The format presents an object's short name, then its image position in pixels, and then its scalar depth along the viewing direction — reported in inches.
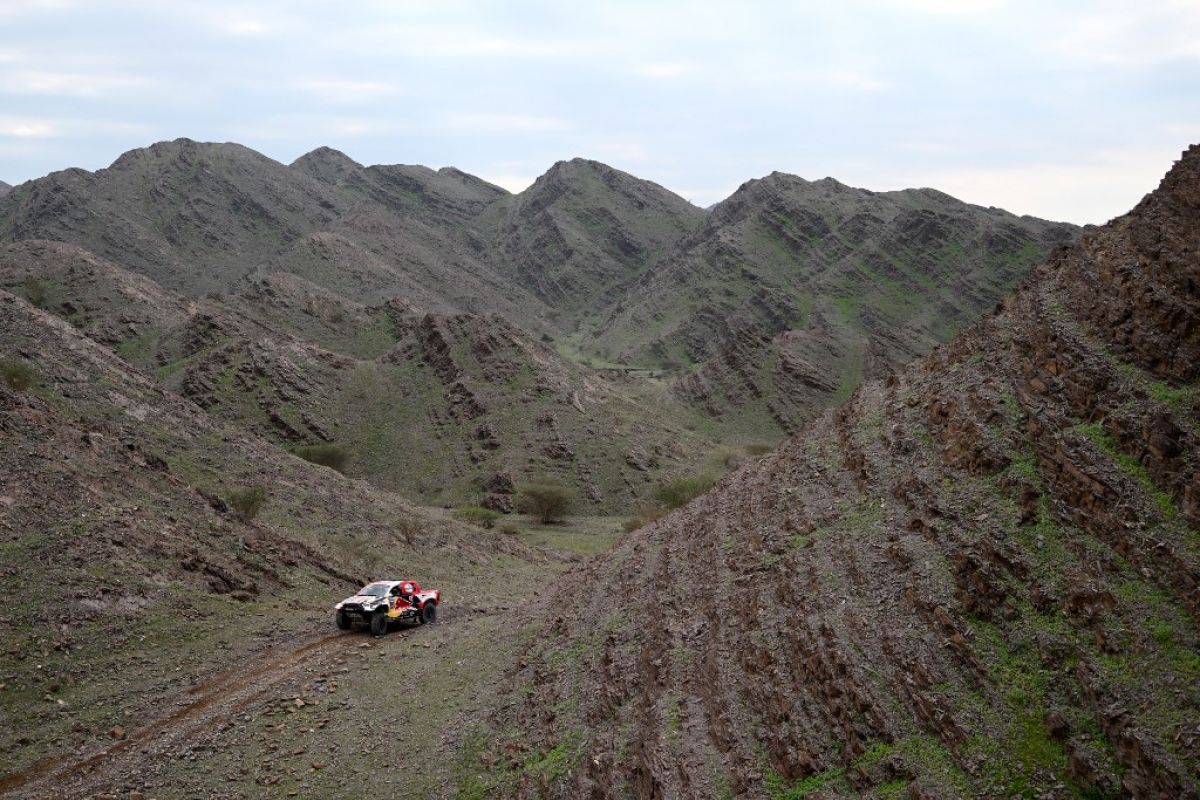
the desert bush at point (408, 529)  1547.7
